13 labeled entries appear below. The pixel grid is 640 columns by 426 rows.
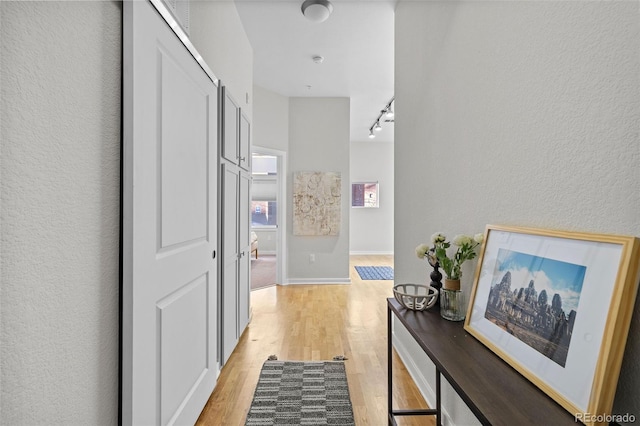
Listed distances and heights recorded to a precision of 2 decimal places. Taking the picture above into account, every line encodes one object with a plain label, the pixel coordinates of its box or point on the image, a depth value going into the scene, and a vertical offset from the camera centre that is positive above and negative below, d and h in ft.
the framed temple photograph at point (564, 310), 2.25 -0.85
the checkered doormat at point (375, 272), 18.44 -3.88
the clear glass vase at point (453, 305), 4.59 -1.35
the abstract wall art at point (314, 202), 16.83 +0.29
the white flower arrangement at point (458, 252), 4.46 -0.60
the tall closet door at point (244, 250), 9.66 -1.36
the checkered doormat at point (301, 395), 5.98 -3.87
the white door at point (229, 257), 7.86 -1.33
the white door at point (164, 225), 3.79 -0.28
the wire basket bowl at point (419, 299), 4.97 -1.40
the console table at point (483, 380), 2.48 -1.56
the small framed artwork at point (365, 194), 28.02 +1.23
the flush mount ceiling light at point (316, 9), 8.80 +5.43
